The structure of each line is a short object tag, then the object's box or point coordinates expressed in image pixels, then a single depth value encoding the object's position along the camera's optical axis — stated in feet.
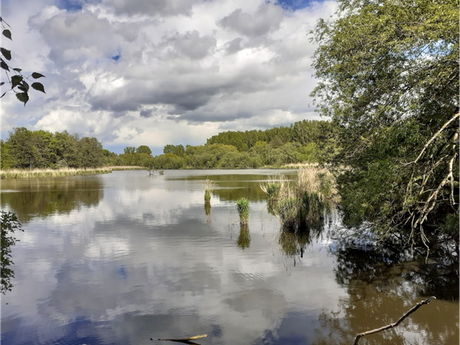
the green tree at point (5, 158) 174.81
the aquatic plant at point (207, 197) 62.08
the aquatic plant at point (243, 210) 41.70
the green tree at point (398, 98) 18.99
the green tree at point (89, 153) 226.79
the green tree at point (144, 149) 522.15
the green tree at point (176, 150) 505.66
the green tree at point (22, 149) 184.55
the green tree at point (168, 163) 391.81
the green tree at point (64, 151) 210.61
